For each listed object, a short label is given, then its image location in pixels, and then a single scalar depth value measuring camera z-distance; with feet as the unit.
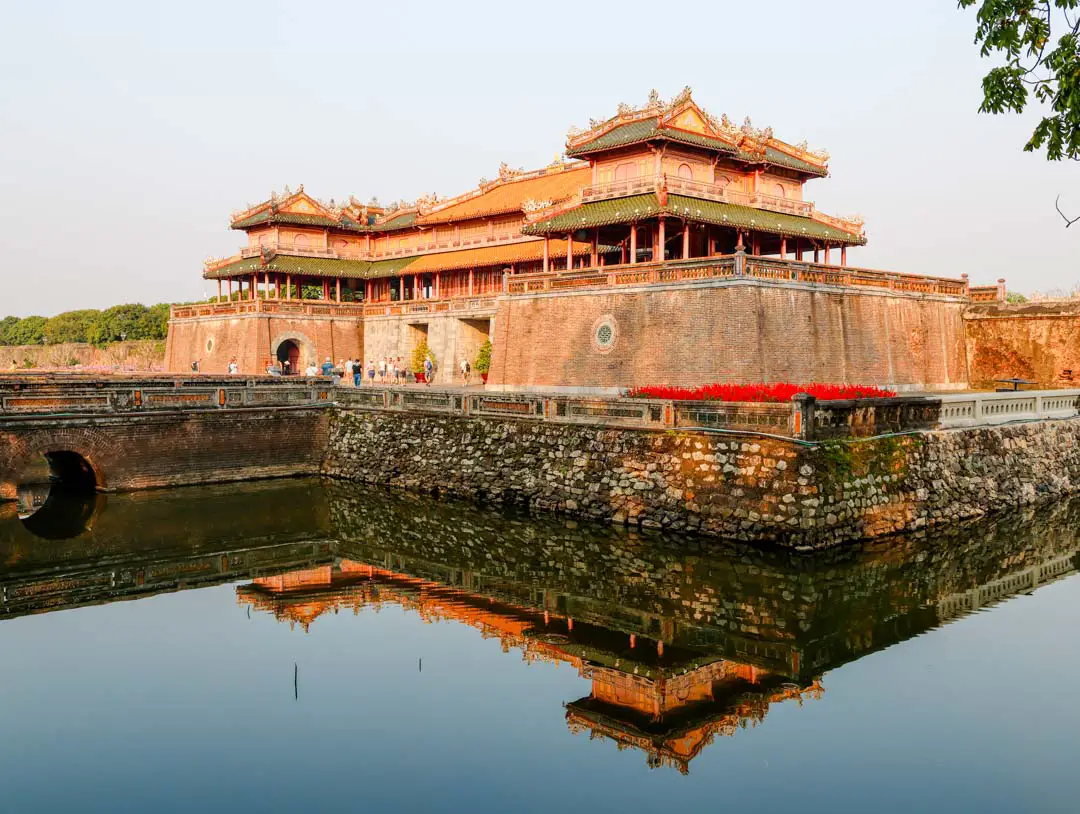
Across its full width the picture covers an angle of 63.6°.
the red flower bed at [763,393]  62.59
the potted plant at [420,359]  136.27
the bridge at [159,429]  71.46
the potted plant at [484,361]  127.65
